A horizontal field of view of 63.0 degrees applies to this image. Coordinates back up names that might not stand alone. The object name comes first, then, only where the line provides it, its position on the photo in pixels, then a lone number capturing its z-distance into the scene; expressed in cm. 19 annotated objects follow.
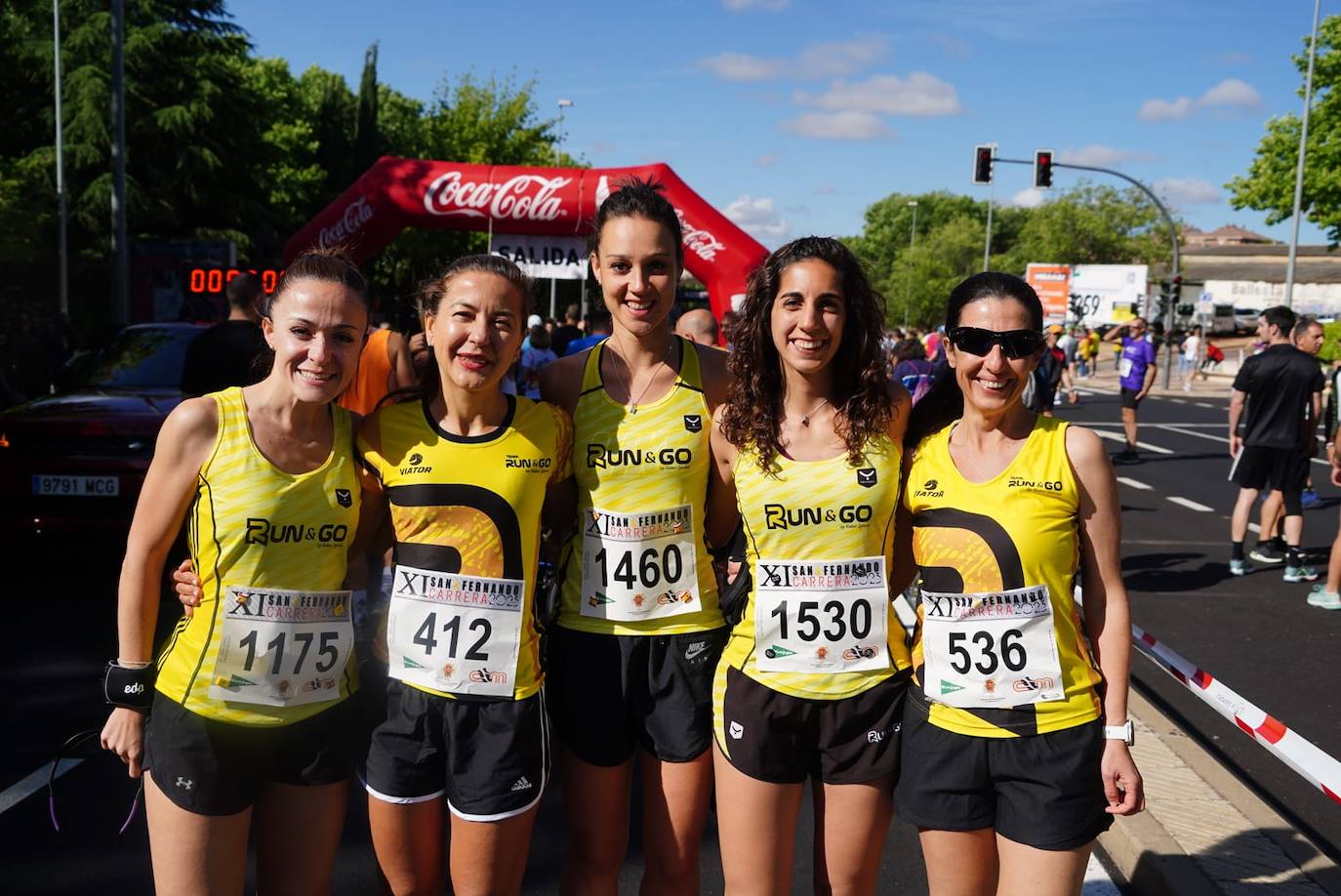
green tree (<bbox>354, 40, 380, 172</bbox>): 5338
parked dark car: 730
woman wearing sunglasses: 256
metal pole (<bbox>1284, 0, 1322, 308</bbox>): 2920
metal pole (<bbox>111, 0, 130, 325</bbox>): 1745
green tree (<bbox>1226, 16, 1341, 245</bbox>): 3447
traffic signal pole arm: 3035
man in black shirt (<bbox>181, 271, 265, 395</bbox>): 698
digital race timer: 1501
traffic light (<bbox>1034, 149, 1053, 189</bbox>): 2980
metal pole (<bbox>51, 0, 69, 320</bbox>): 2555
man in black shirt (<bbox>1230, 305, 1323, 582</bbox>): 909
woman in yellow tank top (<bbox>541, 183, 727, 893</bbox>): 296
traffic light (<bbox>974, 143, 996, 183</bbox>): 2919
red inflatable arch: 1241
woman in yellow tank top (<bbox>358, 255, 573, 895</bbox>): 272
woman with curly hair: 280
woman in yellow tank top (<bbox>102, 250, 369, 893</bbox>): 256
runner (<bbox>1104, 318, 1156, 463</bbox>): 1602
